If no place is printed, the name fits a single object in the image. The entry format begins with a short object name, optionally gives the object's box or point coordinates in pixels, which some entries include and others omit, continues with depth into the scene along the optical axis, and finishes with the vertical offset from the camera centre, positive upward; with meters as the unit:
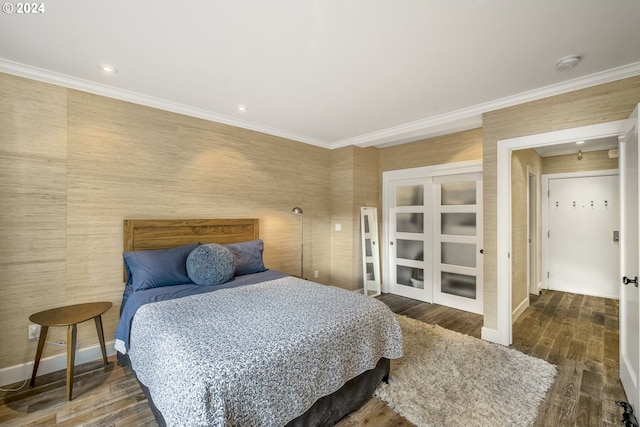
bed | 1.37 -0.76
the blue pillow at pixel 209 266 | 2.73 -0.51
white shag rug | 1.92 -1.40
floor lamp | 4.24 -0.51
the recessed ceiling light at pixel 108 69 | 2.30 +1.25
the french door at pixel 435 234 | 3.94 -0.32
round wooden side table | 2.10 -0.81
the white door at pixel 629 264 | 1.92 -0.39
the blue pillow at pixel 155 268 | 2.55 -0.51
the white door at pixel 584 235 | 4.42 -0.37
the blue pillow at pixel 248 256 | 3.16 -0.49
